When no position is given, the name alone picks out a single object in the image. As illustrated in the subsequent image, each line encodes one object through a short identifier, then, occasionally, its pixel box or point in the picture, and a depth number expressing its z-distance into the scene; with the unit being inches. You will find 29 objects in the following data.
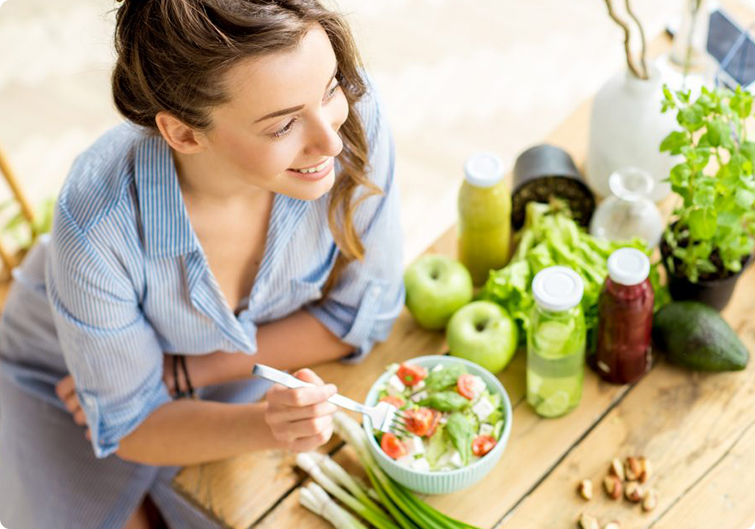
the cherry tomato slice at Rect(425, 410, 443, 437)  56.0
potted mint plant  55.4
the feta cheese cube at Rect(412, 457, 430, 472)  55.1
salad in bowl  55.1
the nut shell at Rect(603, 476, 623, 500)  55.8
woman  46.8
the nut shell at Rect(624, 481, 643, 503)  55.4
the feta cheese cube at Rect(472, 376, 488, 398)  57.7
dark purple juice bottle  55.4
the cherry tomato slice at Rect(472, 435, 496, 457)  55.3
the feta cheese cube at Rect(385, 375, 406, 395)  58.9
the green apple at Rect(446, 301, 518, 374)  61.1
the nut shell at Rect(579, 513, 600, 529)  54.4
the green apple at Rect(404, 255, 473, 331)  65.0
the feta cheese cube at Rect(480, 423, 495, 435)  56.4
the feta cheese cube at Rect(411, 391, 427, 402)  58.1
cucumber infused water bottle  54.4
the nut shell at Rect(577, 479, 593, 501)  56.0
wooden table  55.5
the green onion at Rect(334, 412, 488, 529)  55.0
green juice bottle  64.2
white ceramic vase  66.5
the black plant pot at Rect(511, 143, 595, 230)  68.8
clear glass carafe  63.8
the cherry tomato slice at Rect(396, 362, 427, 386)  58.9
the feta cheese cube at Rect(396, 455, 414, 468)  55.4
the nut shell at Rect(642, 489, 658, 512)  55.1
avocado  59.7
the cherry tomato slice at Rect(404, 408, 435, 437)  55.6
